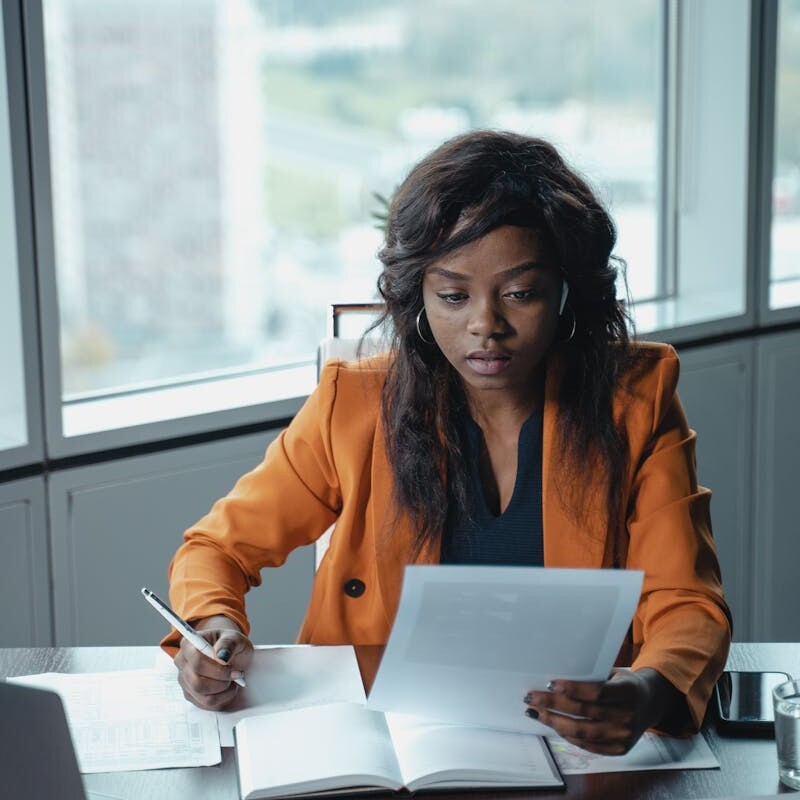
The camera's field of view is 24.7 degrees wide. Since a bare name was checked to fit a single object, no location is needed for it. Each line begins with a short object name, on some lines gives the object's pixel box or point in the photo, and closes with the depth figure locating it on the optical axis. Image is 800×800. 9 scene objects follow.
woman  1.99
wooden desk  1.67
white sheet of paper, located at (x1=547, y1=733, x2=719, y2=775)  1.72
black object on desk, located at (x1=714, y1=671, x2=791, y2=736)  1.79
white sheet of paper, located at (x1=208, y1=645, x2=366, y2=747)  1.83
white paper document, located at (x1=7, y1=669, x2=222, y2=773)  1.73
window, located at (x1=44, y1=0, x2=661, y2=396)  3.04
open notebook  1.66
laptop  1.39
